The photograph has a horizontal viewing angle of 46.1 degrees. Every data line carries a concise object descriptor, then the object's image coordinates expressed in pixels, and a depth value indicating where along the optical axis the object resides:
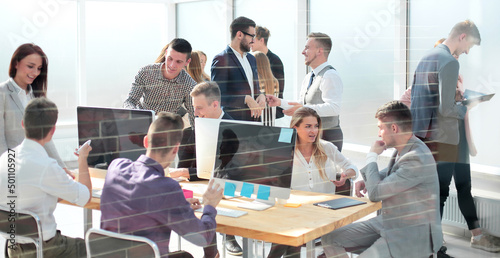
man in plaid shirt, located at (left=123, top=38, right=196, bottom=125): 2.92
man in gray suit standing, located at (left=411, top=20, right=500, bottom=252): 2.82
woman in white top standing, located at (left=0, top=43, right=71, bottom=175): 2.37
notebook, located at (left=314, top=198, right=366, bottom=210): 2.05
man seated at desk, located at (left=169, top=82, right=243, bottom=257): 2.40
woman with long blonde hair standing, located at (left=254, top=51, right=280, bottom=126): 3.37
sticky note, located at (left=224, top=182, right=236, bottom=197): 2.10
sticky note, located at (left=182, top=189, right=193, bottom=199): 2.16
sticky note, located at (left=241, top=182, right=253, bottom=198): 2.05
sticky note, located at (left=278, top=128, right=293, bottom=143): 2.03
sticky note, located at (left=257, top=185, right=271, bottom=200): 2.03
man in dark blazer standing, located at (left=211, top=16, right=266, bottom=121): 3.03
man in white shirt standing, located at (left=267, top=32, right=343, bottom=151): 3.06
